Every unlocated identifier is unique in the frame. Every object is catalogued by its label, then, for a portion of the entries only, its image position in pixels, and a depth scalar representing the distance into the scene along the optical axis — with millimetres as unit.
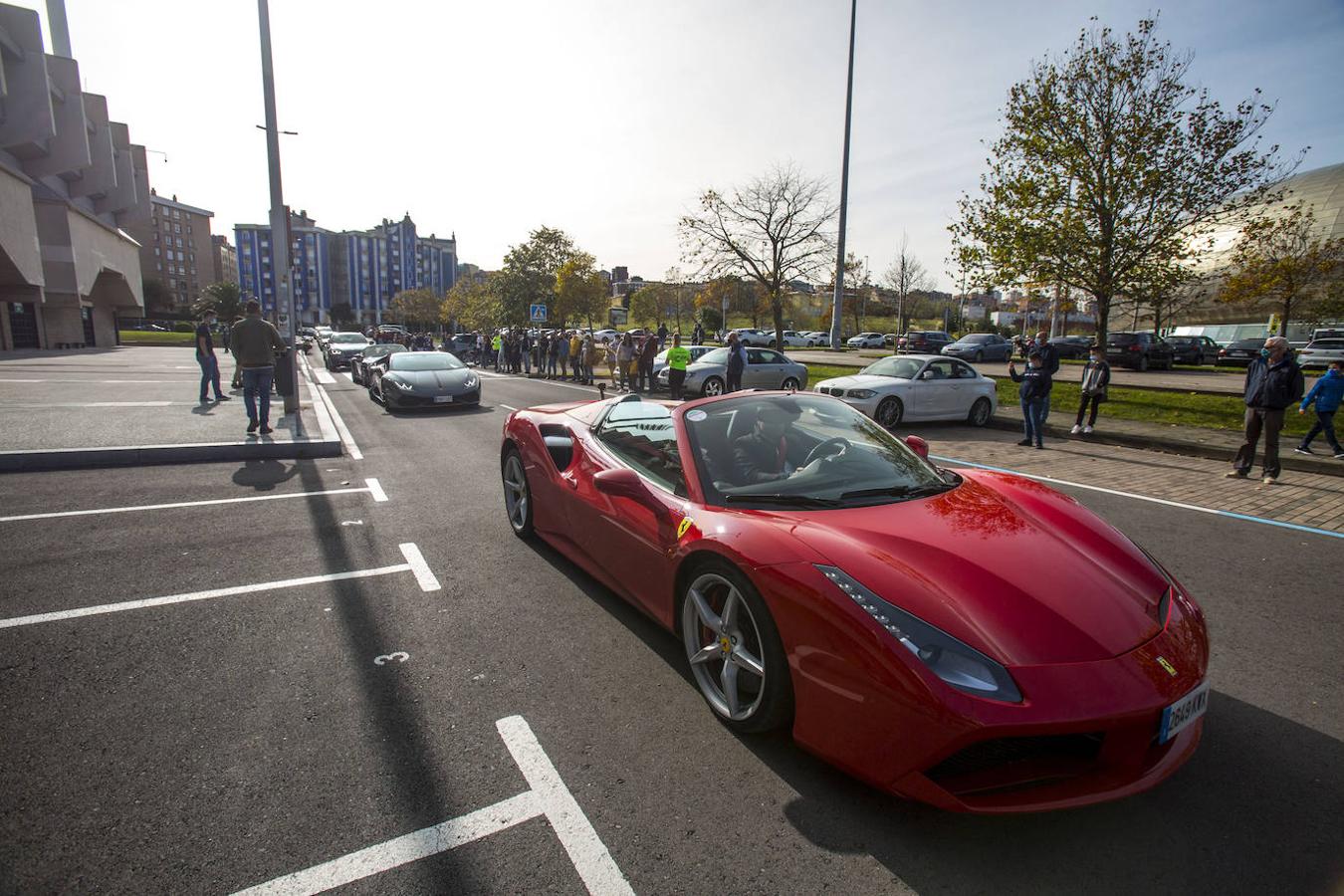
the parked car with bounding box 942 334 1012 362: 33656
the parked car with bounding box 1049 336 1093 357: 34181
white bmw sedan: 11805
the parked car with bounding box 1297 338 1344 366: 26031
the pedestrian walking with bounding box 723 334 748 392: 14508
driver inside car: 3215
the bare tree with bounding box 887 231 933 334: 58344
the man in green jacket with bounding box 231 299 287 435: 8961
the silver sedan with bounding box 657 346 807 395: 16469
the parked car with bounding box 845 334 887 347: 51875
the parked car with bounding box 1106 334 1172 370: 27906
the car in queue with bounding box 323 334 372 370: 27047
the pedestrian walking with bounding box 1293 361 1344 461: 8898
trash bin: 10712
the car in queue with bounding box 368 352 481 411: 13133
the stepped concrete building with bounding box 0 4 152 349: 33094
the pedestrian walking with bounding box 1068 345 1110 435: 10758
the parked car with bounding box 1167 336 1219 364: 30734
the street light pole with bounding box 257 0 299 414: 11492
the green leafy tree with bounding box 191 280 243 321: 99438
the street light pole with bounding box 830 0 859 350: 20172
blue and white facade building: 141500
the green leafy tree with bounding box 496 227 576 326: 41500
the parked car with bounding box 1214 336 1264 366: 30906
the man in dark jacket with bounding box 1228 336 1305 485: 7547
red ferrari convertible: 1927
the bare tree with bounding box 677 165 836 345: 27359
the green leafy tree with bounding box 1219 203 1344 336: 22688
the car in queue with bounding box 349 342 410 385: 20094
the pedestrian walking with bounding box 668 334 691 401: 15688
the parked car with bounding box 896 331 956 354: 35531
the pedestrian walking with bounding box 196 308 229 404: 12617
